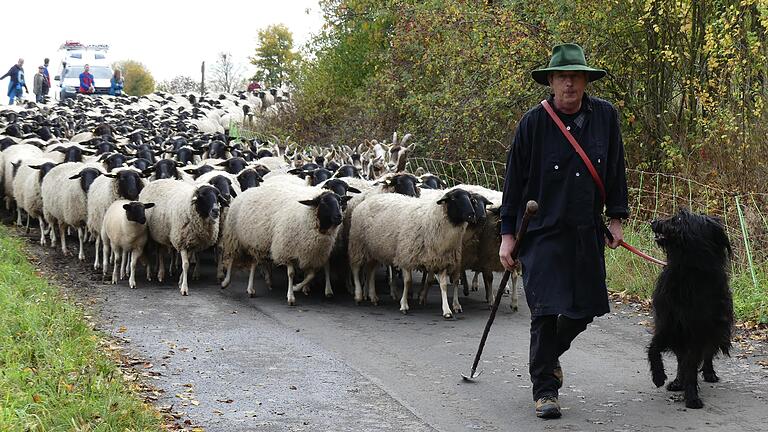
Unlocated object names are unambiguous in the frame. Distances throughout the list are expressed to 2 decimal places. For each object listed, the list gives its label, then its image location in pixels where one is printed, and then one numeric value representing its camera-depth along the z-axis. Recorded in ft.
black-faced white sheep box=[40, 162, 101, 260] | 47.57
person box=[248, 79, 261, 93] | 181.17
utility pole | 231.91
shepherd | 20.61
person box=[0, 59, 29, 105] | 128.67
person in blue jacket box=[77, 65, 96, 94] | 147.54
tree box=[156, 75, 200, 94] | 262.06
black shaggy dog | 21.47
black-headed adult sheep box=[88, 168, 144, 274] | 44.60
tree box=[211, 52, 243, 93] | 274.98
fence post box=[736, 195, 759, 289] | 32.92
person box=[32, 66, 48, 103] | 144.11
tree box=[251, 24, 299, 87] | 243.40
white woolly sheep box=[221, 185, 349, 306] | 37.99
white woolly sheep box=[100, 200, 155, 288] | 41.29
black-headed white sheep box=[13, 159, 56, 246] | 52.75
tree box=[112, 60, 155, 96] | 310.86
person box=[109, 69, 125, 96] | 158.81
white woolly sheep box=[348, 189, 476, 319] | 35.12
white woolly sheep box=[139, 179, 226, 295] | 40.70
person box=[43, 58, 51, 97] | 143.84
